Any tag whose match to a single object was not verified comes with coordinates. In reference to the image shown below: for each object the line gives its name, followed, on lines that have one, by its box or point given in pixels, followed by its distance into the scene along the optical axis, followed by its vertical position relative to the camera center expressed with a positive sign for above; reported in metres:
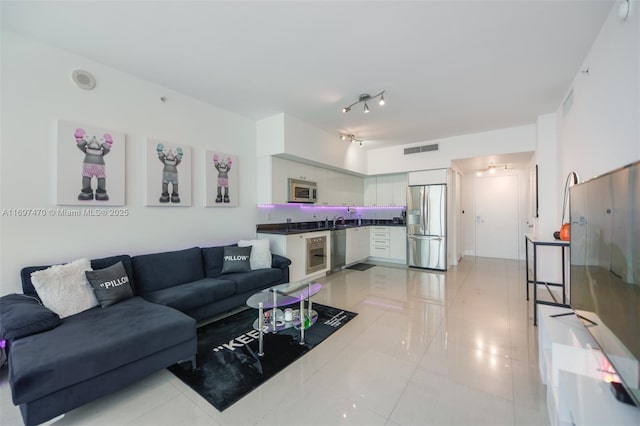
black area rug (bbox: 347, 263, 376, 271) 5.68 -1.19
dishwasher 5.31 -0.73
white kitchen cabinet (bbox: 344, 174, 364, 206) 6.21 +0.58
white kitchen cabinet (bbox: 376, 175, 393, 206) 6.54 +0.58
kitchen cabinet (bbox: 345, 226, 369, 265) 5.76 -0.72
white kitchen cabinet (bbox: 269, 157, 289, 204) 4.31 +0.54
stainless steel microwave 4.63 +0.42
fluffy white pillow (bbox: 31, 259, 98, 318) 2.12 -0.62
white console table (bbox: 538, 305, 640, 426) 1.05 -0.78
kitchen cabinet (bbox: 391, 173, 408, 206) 6.32 +0.59
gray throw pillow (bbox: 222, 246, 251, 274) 3.46 -0.62
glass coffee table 2.52 -0.90
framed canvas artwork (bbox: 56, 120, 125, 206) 2.51 +0.50
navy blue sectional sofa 1.50 -0.86
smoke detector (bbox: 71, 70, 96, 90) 2.60 +1.36
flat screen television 1.04 -0.28
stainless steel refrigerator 5.49 -0.28
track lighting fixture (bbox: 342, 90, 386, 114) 3.28 +1.53
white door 6.55 -0.07
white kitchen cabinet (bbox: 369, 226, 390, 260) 6.35 -0.70
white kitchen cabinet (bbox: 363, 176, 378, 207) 6.80 +0.61
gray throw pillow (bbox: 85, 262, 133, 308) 2.36 -0.65
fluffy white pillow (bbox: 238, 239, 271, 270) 3.68 -0.56
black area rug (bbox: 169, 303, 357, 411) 1.93 -1.26
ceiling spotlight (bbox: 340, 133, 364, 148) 5.18 +1.54
